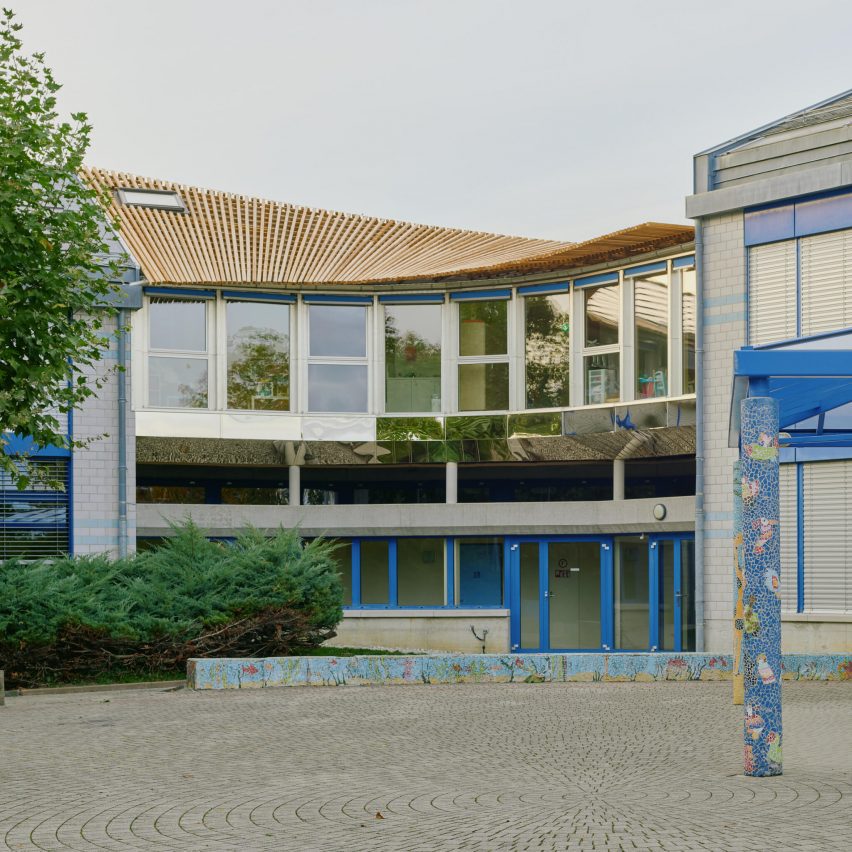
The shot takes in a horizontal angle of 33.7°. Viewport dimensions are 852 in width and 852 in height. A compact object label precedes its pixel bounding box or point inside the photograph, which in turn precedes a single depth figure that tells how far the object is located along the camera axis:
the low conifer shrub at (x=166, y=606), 18.03
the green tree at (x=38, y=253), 16.41
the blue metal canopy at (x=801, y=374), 10.12
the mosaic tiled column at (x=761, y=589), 9.97
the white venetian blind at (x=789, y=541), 22.47
